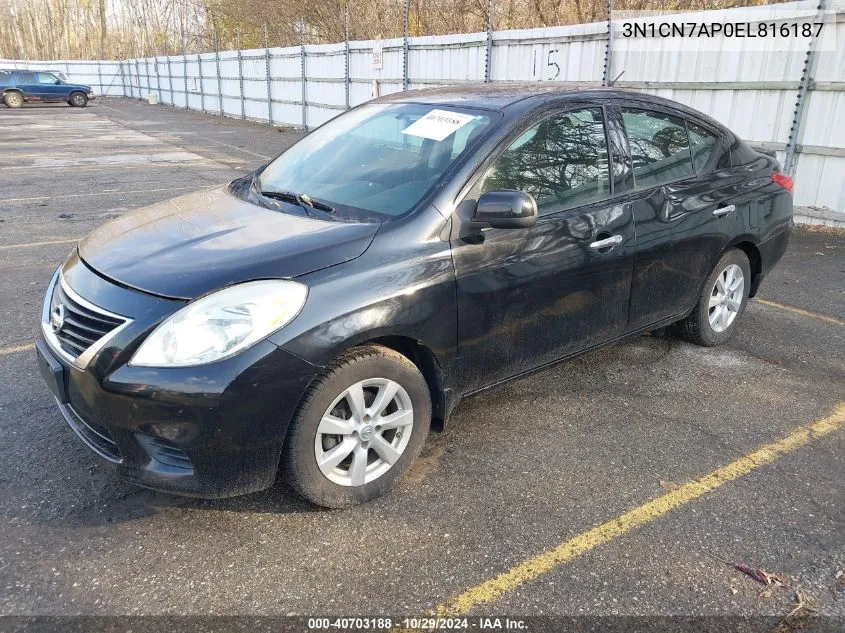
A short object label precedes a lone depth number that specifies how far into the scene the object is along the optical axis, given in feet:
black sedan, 7.93
